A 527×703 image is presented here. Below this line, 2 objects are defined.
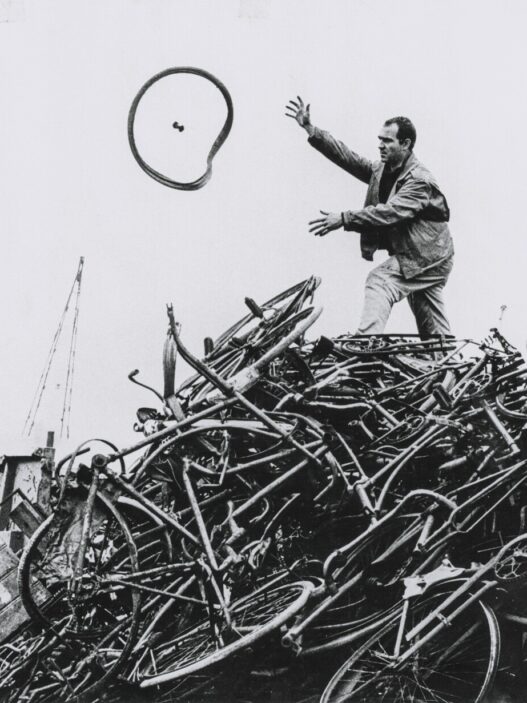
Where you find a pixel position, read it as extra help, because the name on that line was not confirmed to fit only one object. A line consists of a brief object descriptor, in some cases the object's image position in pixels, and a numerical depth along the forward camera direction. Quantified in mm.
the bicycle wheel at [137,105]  7680
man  7348
